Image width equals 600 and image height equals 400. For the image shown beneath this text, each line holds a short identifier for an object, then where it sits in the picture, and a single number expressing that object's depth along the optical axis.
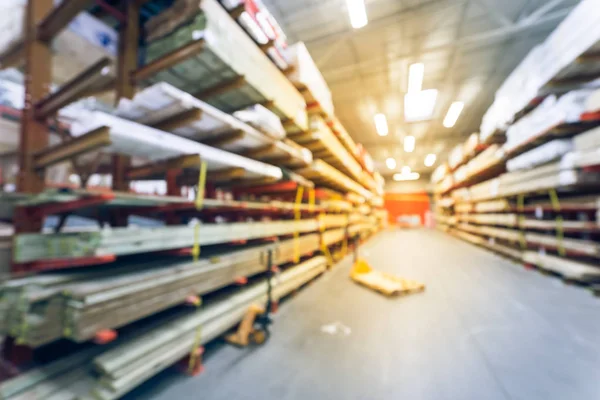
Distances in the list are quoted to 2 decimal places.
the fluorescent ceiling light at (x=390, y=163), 18.65
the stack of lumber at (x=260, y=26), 2.38
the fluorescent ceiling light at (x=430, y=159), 17.92
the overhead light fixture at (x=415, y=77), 7.14
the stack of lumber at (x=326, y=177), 4.96
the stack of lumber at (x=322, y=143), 4.45
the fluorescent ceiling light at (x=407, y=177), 24.74
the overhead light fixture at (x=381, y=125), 10.90
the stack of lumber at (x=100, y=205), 1.54
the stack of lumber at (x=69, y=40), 2.22
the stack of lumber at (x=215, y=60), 2.07
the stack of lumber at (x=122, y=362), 1.59
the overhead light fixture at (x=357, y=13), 4.98
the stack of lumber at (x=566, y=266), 4.45
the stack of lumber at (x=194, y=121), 1.98
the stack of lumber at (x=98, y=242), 1.65
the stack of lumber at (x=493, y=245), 6.94
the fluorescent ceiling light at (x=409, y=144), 13.86
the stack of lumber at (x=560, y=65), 3.39
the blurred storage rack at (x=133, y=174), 1.63
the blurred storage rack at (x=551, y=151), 3.86
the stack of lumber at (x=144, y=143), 1.59
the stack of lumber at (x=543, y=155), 4.54
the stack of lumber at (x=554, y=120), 4.00
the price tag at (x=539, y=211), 6.02
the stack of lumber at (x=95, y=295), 1.44
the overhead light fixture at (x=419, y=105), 9.00
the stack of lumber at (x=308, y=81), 3.59
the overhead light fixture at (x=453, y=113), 9.75
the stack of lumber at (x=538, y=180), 4.34
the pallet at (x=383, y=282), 4.31
